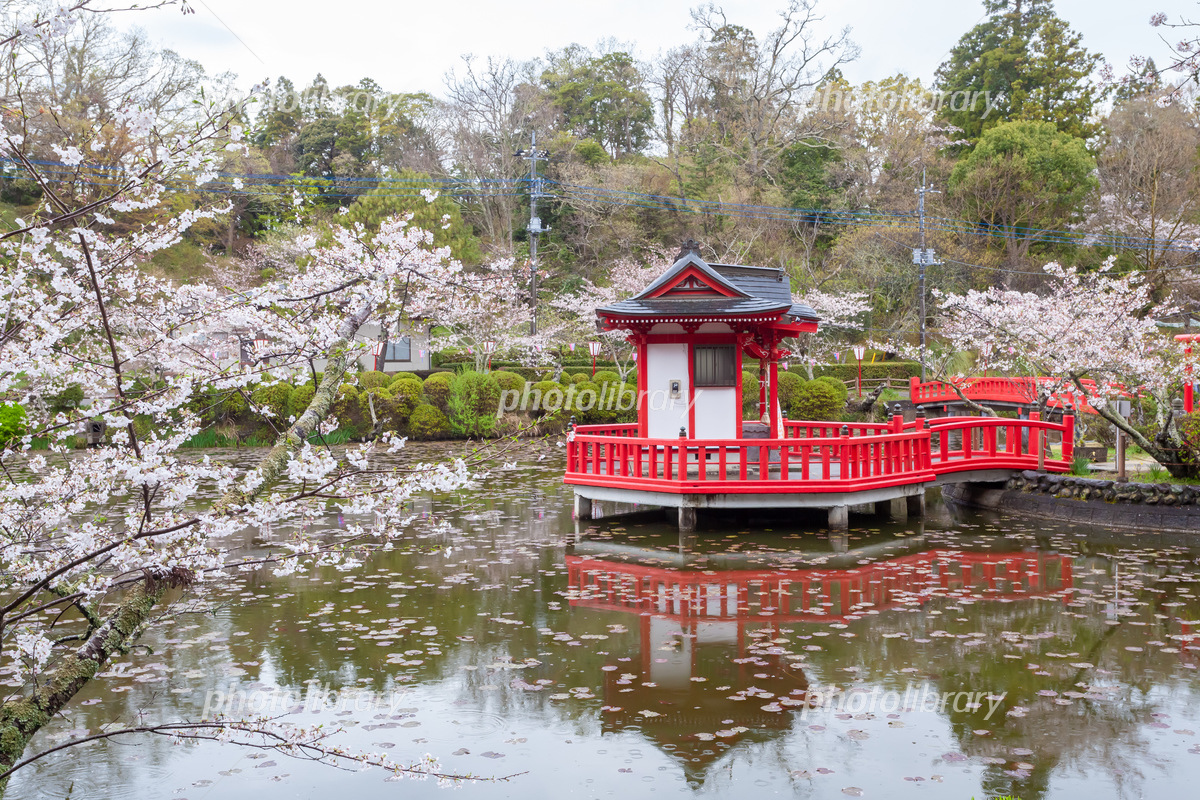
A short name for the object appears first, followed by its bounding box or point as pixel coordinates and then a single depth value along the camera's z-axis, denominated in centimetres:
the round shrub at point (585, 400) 2803
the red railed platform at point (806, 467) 1310
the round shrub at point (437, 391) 2725
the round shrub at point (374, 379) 2673
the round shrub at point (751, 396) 2759
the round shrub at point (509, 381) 2716
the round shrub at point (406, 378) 2706
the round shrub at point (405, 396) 2662
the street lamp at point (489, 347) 2973
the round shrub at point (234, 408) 2577
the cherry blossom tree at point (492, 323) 2805
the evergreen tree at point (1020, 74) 4153
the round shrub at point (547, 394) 2720
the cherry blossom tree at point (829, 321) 3322
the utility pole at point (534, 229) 3025
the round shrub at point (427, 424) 2677
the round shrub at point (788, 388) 2767
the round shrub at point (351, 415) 2634
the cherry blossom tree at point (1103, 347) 1346
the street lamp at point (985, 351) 2694
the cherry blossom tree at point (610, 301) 3197
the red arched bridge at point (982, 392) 2502
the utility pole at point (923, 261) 3095
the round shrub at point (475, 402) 2688
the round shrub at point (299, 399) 2598
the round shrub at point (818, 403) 2741
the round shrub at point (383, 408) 2625
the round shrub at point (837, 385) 2773
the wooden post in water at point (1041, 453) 1503
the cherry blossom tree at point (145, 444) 353
